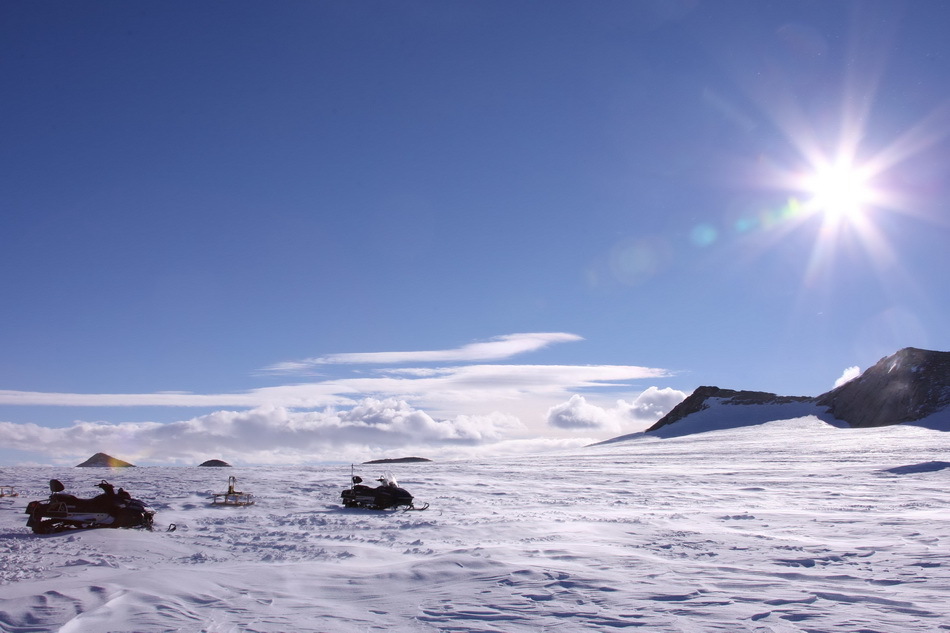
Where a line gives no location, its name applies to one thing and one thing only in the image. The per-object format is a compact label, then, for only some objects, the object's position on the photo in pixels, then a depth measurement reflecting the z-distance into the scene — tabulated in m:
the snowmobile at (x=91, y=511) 13.34
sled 17.81
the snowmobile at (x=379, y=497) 18.16
